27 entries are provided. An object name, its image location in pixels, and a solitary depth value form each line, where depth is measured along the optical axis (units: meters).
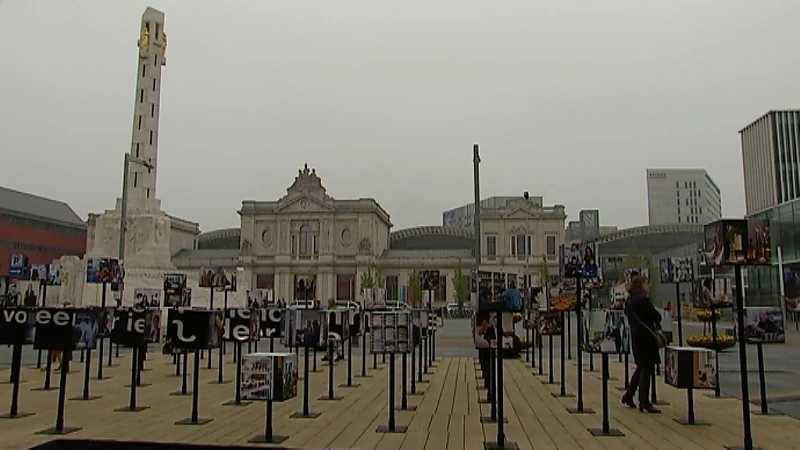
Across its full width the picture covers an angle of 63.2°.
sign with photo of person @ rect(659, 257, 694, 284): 14.59
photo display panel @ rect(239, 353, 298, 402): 7.43
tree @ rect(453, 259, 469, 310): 76.00
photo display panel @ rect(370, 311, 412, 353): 8.82
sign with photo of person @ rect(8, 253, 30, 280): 22.03
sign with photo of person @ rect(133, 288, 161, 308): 18.61
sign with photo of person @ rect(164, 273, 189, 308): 18.81
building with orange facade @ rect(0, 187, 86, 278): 79.59
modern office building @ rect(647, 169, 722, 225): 127.62
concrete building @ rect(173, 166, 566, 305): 85.62
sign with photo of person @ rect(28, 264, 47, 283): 18.05
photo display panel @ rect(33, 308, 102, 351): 9.03
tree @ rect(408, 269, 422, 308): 68.20
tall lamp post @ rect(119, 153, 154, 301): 27.32
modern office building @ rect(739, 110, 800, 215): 93.94
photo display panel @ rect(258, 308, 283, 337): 11.55
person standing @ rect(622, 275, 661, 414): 9.27
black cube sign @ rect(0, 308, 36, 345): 9.97
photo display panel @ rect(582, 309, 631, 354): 9.48
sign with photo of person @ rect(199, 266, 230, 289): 19.35
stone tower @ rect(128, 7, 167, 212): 46.06
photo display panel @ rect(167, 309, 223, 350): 9.07
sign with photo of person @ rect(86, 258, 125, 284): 15.38
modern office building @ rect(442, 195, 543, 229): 134.62
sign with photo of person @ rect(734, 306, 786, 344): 9.34
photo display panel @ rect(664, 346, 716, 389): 8.49
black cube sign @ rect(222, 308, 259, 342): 10.99
